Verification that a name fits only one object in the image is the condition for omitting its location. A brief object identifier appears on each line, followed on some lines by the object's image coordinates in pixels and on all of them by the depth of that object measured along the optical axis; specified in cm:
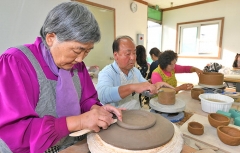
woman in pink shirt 214
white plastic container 115
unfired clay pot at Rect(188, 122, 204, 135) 86
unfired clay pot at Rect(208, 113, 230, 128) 90
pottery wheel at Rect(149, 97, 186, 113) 109
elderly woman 61
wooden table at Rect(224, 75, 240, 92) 255
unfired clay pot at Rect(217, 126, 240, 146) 75
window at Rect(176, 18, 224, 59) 473
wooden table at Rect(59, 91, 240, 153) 72
